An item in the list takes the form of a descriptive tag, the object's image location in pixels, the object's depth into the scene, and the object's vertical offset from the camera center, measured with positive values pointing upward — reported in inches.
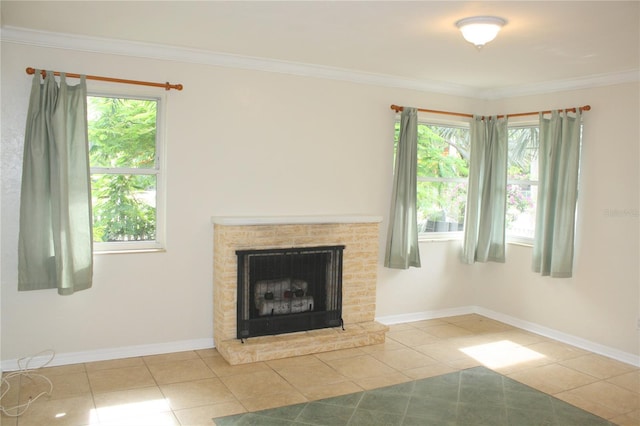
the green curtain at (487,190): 220.1 -1.0
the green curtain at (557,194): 190.7 -1.6
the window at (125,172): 164.4 +2.1
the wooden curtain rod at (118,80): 149.4 +29.4
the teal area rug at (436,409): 131.8 -57.7
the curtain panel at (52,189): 147.6 -3.5
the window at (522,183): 216.4 +2.3
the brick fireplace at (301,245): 170.9 -32.0
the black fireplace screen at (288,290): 174.6 -36.5
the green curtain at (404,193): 205.5 -2.8
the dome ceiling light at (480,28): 124.7 +37.7
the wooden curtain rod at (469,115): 190.3 +29.9
